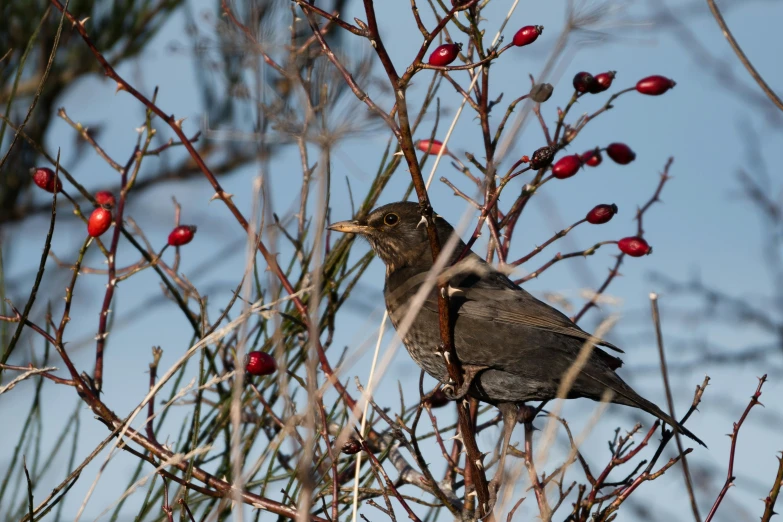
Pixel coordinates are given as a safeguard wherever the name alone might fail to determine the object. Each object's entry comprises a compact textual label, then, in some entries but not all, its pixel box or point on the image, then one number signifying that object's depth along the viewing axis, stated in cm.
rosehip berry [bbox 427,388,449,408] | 751
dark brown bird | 700
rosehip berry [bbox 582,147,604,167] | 732
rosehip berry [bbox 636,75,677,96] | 727
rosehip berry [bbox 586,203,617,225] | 684
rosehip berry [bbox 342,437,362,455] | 578
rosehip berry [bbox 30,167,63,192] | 624
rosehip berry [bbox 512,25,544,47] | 584
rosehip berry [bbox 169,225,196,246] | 680
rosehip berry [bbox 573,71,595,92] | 676
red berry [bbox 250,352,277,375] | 608
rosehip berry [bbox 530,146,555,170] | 542
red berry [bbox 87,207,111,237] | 597
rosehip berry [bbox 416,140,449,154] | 714
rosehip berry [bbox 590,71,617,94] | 684
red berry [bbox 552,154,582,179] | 675
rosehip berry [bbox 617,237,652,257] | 712
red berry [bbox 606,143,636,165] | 745
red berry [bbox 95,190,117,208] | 682
